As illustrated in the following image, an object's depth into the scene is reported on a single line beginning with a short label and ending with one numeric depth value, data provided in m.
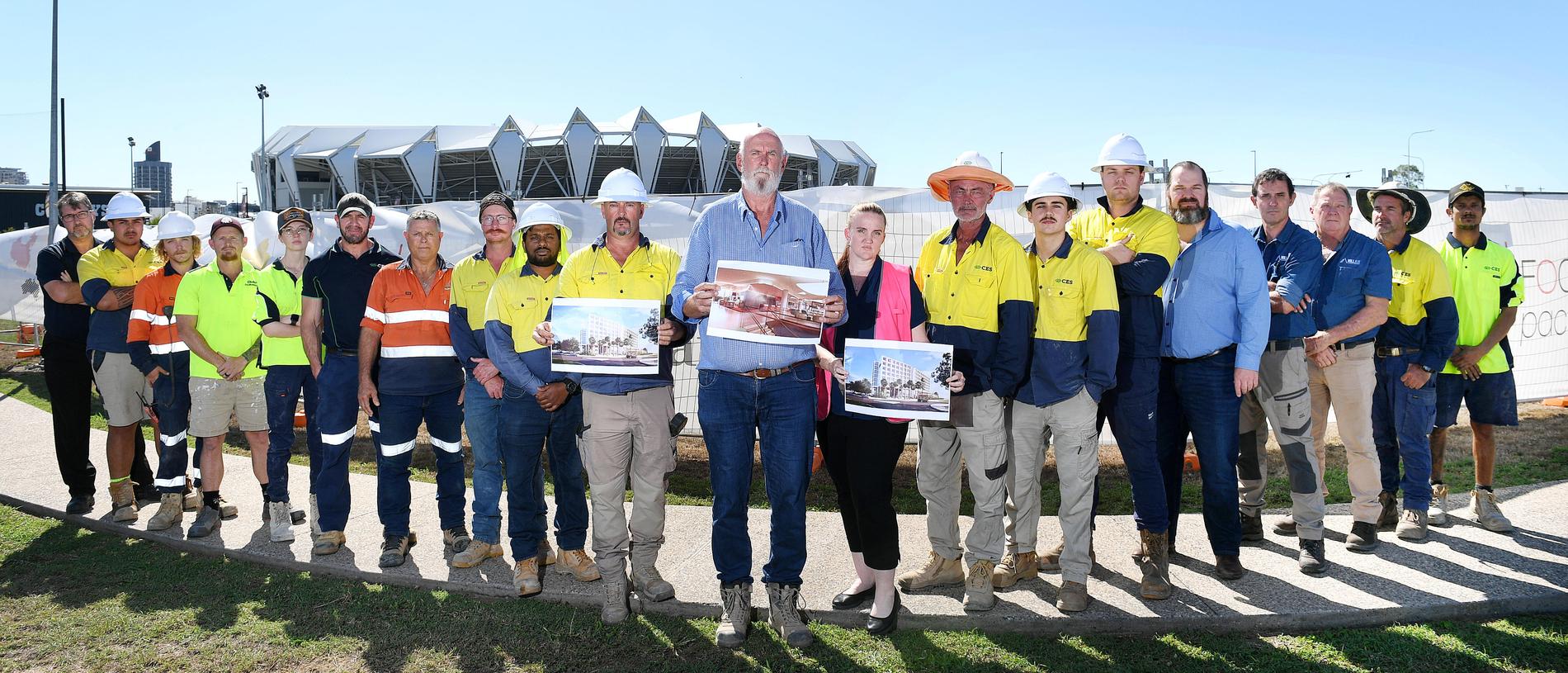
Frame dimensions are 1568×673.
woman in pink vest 3.82
